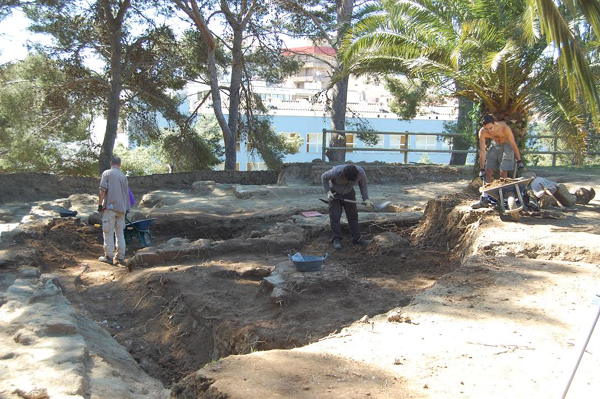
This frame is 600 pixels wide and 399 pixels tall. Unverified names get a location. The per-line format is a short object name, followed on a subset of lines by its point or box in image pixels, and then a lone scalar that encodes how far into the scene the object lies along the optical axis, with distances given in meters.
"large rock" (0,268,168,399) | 3.76
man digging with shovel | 8.26
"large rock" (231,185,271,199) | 13.69
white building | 34.62
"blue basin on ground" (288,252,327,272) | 6.71
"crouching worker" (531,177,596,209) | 8.28
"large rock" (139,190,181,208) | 13.51
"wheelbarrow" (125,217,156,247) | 9.29
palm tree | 8.97
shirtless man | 8.67
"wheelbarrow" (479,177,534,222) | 7.56
